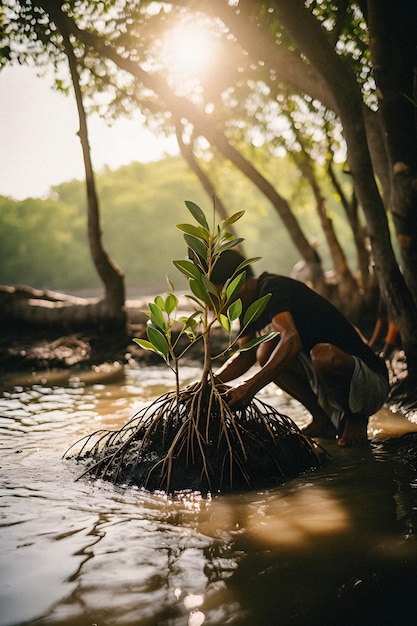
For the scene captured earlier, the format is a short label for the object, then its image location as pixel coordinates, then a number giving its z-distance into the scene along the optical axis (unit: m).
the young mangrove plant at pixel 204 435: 3.84
